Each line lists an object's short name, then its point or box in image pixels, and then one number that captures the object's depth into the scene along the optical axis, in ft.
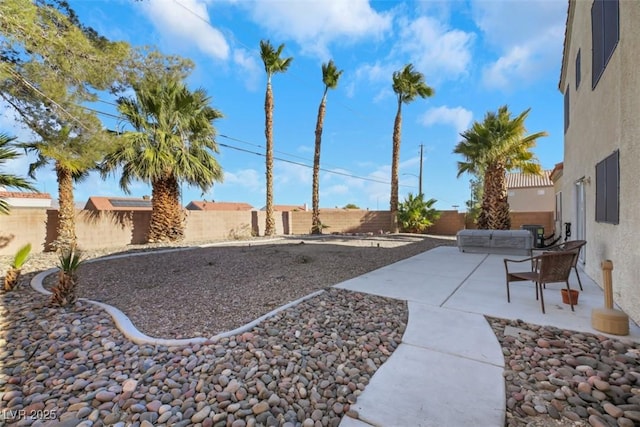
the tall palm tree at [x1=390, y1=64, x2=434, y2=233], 52.85
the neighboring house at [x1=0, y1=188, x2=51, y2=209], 79.87
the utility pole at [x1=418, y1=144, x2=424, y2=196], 78.95
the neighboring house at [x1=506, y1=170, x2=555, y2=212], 78.79
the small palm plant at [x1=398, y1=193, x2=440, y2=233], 54.75
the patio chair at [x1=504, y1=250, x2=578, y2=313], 12.27
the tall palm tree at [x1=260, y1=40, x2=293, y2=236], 49.98
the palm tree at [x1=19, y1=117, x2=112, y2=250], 19.86
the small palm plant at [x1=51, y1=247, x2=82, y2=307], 13.38
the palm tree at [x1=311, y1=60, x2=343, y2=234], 53.57
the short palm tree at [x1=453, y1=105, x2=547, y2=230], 39.86
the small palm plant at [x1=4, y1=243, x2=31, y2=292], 15.81
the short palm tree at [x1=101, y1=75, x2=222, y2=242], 33.42
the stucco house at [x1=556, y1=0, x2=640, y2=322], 10.61
